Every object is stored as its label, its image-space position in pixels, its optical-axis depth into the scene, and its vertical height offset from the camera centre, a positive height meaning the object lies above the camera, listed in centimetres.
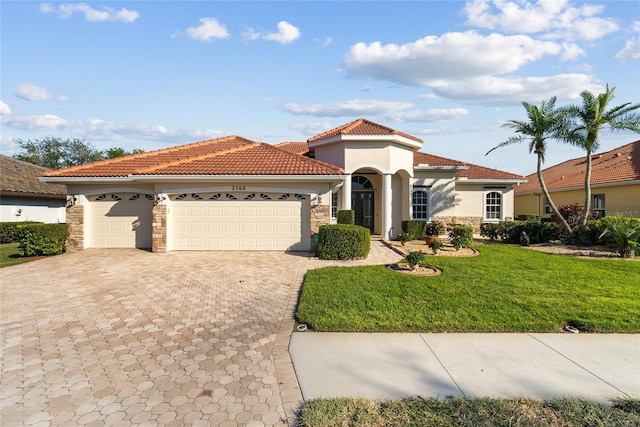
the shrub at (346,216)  1569 -30
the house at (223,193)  1353 +75
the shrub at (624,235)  1205 -99
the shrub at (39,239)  1316 -111
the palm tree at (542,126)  1533 +386
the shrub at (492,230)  1748 -117
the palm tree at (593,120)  1395 +372
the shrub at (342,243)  1195 -119
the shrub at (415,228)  1730 -98
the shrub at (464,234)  1424 -113
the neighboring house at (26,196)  2002 +97
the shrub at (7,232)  1844 -113
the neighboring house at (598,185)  1879 +149
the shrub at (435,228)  1923 -112
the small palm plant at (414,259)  963 -143
